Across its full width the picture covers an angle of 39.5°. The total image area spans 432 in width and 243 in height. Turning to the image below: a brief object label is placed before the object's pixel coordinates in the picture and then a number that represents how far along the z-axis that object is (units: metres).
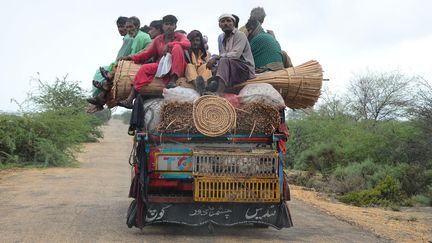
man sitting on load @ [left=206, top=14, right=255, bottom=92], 7.56
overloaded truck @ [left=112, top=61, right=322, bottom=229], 7.04
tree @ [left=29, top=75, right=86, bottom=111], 30.03
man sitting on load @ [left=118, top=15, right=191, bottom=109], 7.70
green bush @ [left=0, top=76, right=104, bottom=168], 18.95
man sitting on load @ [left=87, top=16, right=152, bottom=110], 8.04
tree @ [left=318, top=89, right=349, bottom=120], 31.66
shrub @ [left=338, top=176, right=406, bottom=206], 14.14
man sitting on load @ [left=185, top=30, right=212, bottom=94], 7.61
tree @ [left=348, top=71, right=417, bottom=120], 32.16
